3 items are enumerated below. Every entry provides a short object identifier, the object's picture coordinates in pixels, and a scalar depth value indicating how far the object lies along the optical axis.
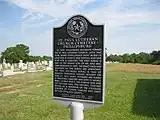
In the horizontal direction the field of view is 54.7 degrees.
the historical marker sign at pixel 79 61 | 2.43
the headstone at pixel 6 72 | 12.51
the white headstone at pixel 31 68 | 15.95
